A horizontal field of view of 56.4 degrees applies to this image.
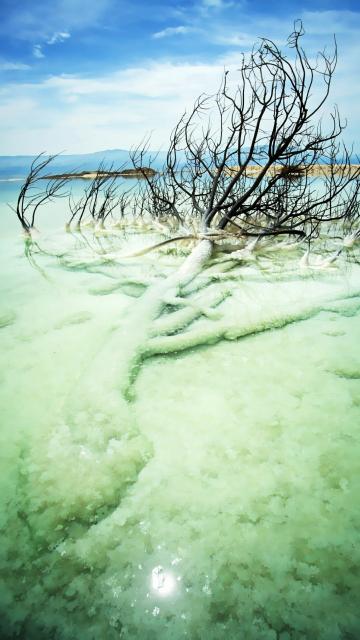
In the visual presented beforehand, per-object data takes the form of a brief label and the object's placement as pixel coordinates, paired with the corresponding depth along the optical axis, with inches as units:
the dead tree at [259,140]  221.5
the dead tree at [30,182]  334.3
